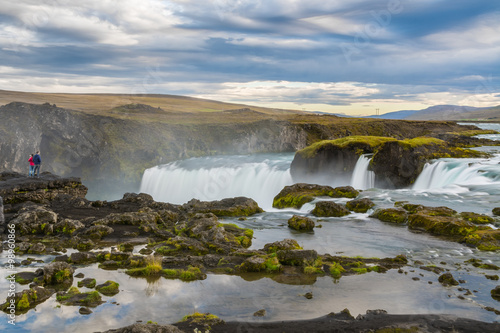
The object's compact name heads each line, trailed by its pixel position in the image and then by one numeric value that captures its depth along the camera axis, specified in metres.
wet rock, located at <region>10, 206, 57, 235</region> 24.52
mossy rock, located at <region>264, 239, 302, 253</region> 19.80
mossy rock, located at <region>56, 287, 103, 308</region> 13.77
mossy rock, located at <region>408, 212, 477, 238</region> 22.83
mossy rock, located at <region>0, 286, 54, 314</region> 13.19
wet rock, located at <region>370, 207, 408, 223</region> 27.01
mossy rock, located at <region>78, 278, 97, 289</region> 15.43
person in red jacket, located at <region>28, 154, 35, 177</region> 42.12
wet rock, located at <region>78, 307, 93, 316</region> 12.98
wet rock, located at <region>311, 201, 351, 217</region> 29.92
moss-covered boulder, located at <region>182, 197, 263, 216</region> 32.06
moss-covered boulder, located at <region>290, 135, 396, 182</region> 48.84
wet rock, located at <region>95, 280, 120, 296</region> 14.80
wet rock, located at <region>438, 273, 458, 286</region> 15.43
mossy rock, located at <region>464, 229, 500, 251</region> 20.02
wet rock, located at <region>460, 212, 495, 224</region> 24.42
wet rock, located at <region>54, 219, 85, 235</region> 24.59
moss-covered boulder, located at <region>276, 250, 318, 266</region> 17.89
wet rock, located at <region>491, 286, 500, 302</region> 14.00
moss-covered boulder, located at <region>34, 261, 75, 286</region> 15.68
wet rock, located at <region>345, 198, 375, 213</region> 30.61
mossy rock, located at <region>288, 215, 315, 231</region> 25.98
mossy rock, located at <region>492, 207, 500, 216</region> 26.20
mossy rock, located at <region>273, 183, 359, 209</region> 35.38
